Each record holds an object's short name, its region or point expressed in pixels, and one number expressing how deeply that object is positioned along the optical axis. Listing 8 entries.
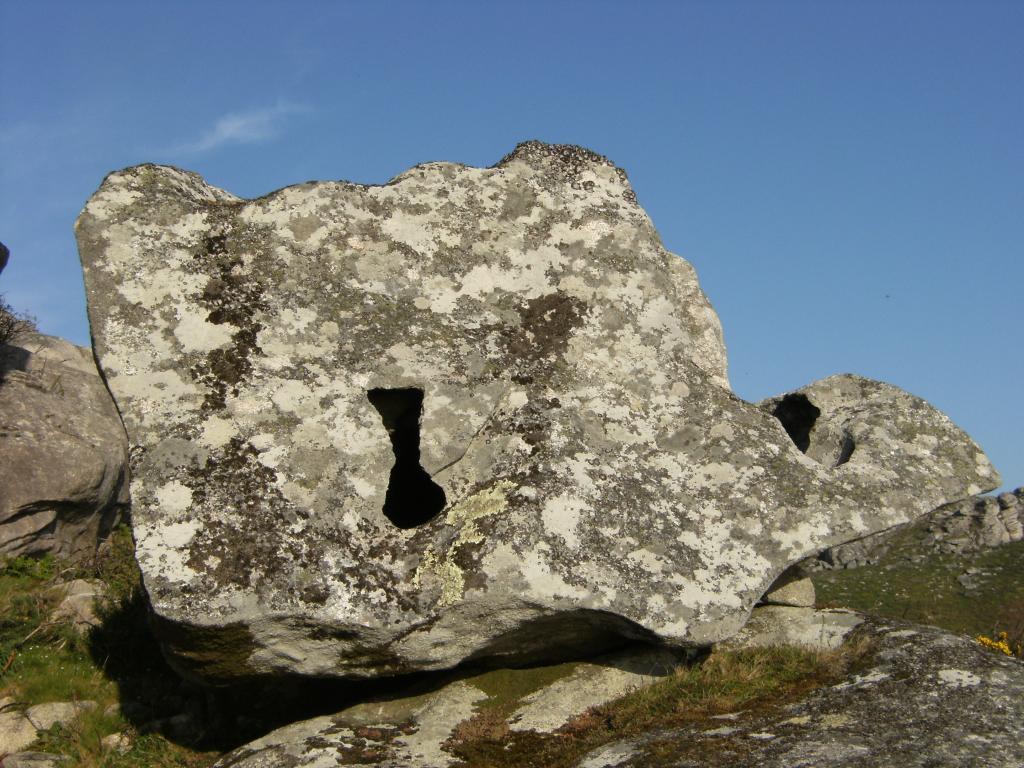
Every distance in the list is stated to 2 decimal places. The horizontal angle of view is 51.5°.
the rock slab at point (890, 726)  6.55
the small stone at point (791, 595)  9.41
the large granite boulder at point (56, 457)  12.63
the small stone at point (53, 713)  9.04
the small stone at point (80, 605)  10.56
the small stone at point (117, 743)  8.70
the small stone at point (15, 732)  8.83
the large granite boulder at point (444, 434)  7.62
